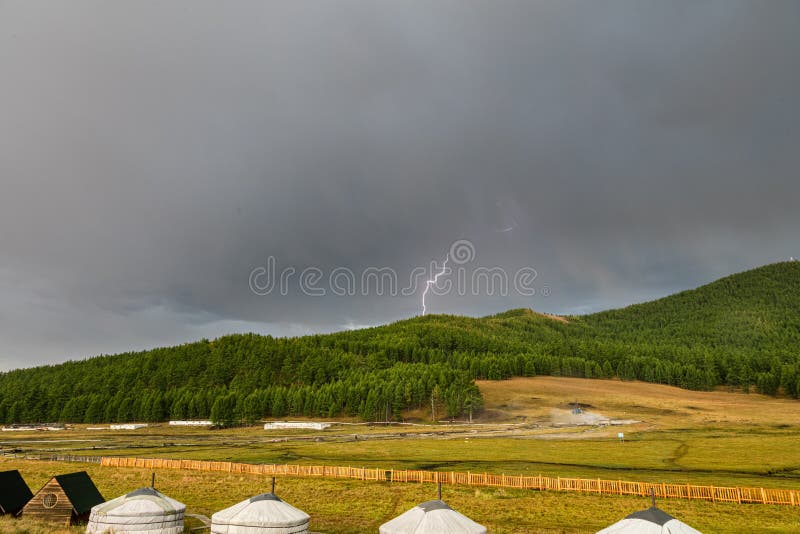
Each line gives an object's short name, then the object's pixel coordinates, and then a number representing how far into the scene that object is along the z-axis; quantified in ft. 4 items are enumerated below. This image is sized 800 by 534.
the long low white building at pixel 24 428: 501.89
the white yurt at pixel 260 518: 92.48
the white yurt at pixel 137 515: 98.53
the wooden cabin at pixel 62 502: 105.81
